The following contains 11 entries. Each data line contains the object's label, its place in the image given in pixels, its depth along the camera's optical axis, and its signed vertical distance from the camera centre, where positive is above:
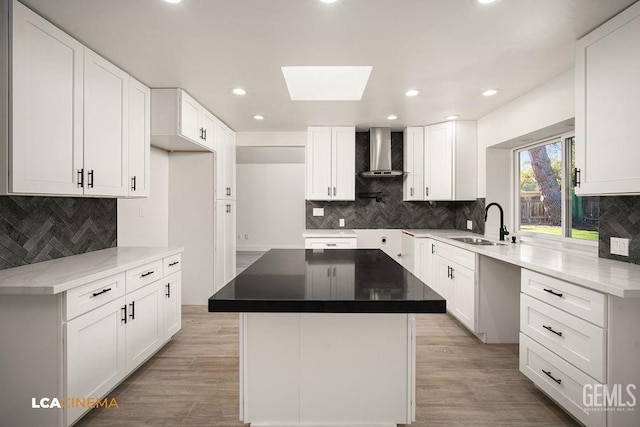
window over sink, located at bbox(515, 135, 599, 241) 2.86 +0.17
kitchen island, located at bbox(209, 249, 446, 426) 1.55 -0.74
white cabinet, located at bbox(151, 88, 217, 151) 3.15 +0.92
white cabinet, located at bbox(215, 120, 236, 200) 4.22 +0.68
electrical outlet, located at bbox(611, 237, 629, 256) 2.18 -0.22
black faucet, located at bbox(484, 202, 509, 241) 3.47 -0.19
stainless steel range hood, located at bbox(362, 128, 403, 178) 4.66 +0.87
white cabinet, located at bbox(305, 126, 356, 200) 4.66 +0.70
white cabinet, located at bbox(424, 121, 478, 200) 4.22 +0.68
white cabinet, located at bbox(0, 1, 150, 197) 1.75 +0.60
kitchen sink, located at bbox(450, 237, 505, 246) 3.40 -0.31
